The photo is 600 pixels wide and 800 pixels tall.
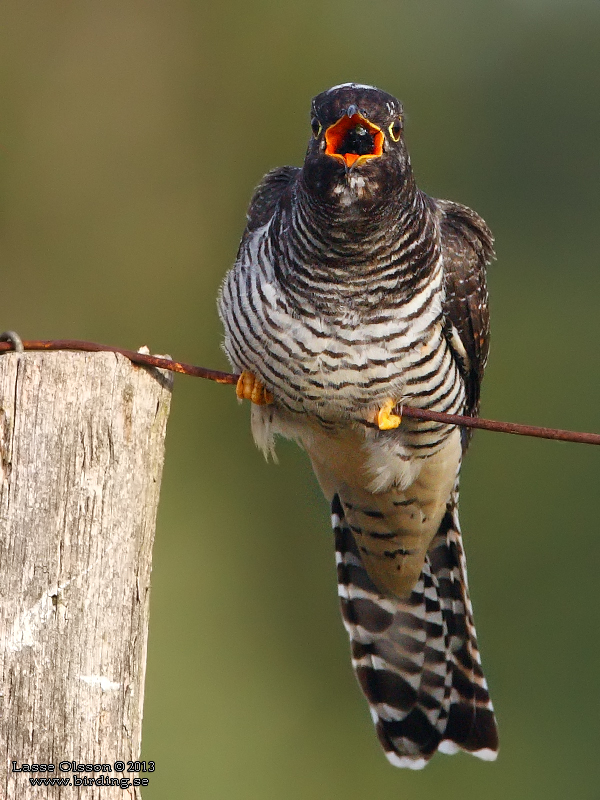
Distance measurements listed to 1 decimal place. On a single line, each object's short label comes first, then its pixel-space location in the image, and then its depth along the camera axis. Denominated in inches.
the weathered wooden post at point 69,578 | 145.6
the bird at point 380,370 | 218.7
